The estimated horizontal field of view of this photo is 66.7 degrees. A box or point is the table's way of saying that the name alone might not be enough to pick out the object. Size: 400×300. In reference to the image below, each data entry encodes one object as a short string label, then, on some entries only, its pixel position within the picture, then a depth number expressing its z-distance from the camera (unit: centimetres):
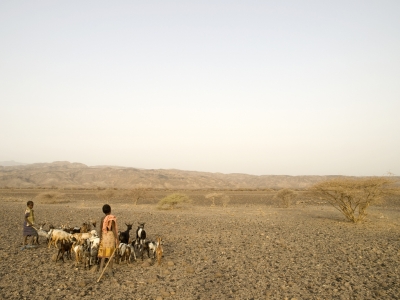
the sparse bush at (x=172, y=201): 2978
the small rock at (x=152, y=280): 817
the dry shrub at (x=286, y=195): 3214
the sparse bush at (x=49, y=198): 3653
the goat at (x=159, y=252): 968
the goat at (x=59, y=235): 1119
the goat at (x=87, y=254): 938
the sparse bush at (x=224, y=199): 3405
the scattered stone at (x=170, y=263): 969
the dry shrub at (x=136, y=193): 3781
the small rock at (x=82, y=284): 772
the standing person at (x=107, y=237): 868
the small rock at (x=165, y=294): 732
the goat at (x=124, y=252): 955
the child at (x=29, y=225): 1154
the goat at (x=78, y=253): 951
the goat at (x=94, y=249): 957
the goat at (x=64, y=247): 996
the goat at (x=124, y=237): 1080
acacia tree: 1841
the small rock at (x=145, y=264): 948
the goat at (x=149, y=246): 1021
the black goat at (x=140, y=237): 1074
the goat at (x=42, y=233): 1214
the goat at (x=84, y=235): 1078
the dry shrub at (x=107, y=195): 4166
